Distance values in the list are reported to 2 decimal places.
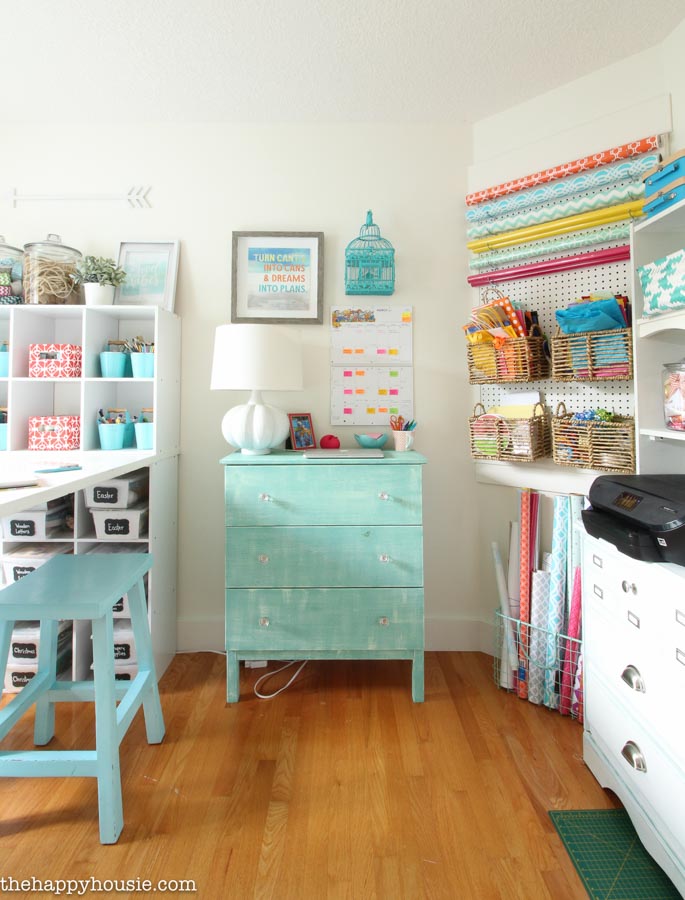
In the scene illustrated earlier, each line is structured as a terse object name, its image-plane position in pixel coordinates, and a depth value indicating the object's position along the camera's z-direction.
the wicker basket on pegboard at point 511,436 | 2.18
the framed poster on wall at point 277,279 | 2.52
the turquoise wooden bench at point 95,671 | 1.40
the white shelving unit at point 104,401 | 2.22
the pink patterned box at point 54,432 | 2.28
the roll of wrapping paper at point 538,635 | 2.07
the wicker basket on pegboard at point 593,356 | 1.87
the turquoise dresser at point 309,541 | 2.05
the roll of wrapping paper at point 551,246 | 2.05
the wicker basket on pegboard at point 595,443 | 1.88
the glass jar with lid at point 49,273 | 2.25
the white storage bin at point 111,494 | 2.17
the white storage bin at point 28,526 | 2.16
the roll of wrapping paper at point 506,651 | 2.15
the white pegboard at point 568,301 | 2.07
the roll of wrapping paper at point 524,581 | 2.12
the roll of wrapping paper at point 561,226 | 2.01
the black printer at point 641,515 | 1.25
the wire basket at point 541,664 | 1.97
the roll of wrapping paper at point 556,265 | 2.04
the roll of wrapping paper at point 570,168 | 2.00
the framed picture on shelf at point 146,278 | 2.49
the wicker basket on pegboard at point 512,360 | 2.14
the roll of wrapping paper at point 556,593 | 2.02
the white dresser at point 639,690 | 1.20
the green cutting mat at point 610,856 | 1.25
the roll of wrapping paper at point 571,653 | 1.97
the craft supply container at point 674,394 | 1.58
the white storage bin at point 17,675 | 2.12
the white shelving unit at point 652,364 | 1.69
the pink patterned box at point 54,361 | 2.25
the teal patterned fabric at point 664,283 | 1.47
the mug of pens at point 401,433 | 2.31
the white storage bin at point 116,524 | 2.18
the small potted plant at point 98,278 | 2.25
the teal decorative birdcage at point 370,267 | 2.46
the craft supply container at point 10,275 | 2.28
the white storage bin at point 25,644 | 2.11
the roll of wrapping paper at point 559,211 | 2.03
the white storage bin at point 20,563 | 2.12
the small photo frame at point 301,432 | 2.45
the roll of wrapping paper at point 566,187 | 2.01
